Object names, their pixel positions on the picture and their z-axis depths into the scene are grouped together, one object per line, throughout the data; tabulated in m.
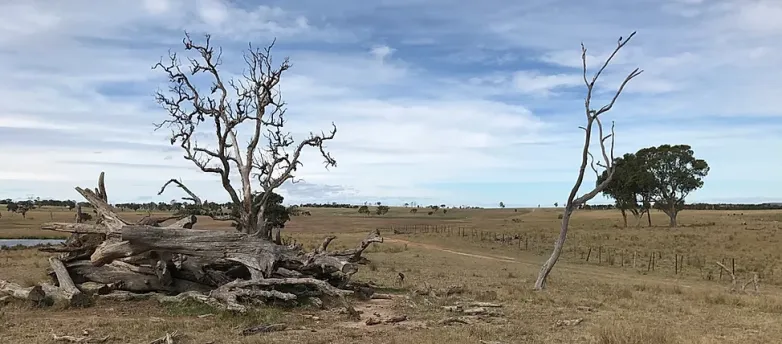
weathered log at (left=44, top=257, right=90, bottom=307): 13.75
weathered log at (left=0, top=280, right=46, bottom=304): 13.69
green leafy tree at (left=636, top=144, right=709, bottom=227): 71.75
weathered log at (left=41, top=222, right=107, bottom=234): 15.59
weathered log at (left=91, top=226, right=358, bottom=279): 14.12
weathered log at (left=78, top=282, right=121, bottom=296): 14.91
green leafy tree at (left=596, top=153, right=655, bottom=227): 71.06
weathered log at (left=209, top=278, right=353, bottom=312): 13.46
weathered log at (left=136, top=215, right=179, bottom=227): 15.95
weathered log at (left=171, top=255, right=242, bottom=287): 15.46
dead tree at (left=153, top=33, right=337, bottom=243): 18.59
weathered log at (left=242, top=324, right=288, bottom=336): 11.27
